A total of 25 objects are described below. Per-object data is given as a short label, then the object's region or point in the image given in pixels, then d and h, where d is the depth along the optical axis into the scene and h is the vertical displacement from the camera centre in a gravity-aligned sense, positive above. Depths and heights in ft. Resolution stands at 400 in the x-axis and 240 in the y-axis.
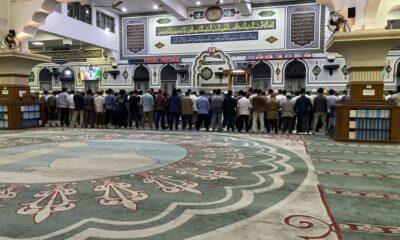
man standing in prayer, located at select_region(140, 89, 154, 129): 28.04 -0.45
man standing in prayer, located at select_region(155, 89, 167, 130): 27.89 -0.53
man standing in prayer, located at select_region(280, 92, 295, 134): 25.08 -0.94
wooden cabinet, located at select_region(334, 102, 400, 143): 20.18 -1.28
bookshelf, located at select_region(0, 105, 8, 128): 28.02 -1.50
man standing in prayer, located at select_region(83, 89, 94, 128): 29.55 -0.59
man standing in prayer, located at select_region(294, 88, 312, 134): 24.39 -0.76
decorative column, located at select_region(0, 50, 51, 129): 27.84 +0.83
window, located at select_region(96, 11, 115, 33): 45.60 +11.04
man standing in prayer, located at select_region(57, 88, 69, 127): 30.08 -0.58
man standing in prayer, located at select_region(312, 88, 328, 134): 24.08 -0.31
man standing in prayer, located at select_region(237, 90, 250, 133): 25.94 -0.76
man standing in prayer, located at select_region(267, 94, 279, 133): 25.38 -0.73
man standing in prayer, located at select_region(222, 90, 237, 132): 26.18 -0.70
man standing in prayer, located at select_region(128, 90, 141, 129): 28.85 -0.65
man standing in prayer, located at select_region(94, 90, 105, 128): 29.63 -0.32
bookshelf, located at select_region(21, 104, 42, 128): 28.81 -1.48
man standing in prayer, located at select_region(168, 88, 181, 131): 27.53 -0.30
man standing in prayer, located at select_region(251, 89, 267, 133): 25.61 -0.59
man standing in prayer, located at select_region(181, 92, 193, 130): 27.58 -0.59
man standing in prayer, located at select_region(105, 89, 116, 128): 29.45 -0.40
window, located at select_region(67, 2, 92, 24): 40.19 +10.96
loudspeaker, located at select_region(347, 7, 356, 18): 21.18 +5.65
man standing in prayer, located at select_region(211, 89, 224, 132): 26.58 -0.72
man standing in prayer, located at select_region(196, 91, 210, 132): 27.14 -0.74
